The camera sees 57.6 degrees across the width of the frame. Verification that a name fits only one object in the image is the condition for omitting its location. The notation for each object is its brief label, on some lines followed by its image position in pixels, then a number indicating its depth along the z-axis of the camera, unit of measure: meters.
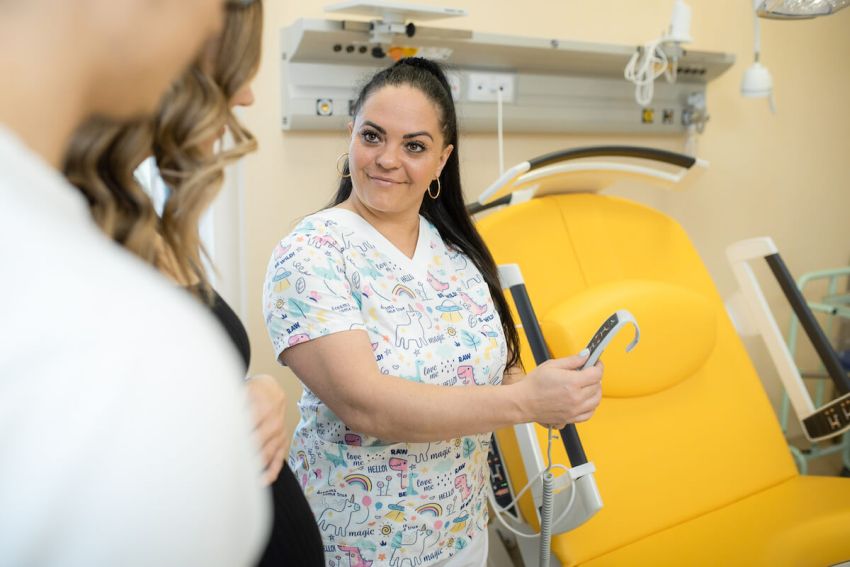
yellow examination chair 1.90
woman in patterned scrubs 1.37
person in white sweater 0.33
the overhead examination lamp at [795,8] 1.88
